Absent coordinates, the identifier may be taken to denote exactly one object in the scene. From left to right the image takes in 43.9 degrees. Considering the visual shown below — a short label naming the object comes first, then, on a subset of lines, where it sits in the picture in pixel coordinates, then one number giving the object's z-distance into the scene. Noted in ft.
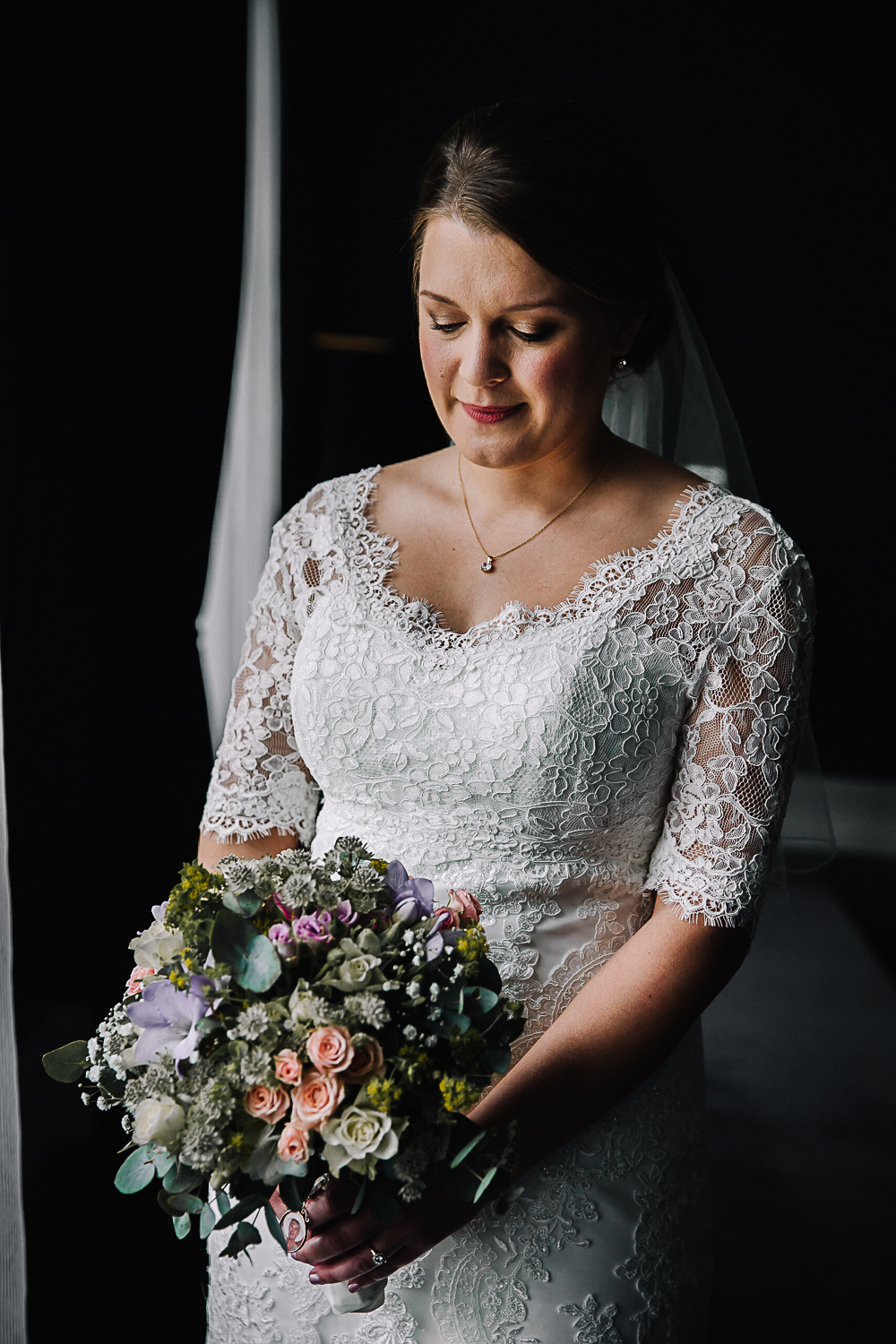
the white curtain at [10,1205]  5.48
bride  4.59
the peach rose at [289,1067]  3.25
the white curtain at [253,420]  8.02
